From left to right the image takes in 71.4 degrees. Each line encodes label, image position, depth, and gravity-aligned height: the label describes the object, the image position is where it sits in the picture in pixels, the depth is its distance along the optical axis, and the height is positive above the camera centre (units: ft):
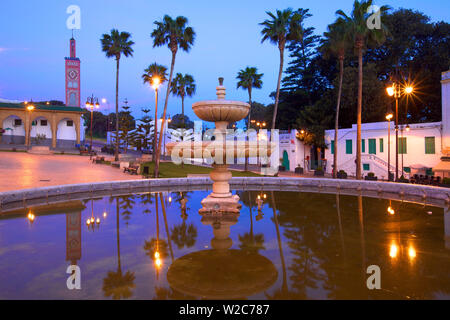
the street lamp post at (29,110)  142.94 +23.90
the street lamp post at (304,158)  125.29 +0.96
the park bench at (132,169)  79.20 -2.11
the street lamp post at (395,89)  64.42 +14.78
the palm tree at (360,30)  75.04 +31.58
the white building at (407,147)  82.69 +4.09
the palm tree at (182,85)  154.92 +37.56
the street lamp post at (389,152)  79.52 +2.20
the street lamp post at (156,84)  65.41 +16.31
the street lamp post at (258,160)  148.91 +0.23
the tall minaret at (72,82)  260.42 +66.16
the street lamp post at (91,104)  122.69 +22.34
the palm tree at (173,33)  90.48 +37.43
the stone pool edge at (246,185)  42.06 -4.37
